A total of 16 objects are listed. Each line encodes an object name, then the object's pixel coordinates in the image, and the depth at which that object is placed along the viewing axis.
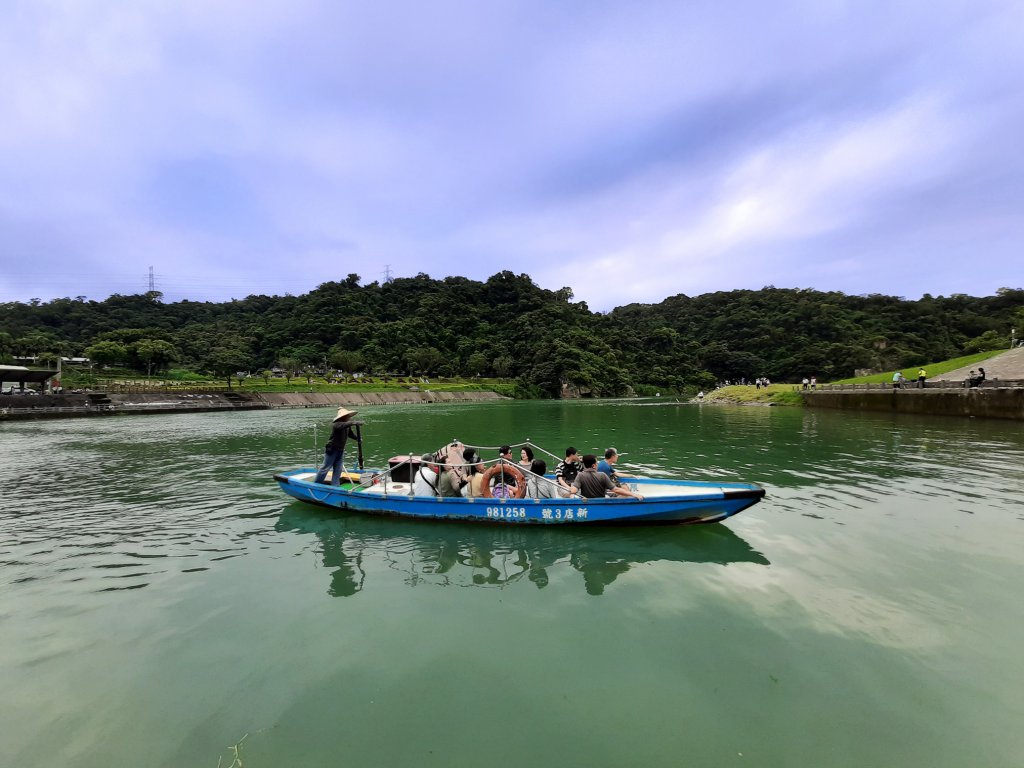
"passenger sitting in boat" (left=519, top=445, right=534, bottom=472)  11.73
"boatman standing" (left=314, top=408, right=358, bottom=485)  11.91
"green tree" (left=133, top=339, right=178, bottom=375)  85.81
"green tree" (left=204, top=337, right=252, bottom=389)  79.62
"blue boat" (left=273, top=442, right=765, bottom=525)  9.59
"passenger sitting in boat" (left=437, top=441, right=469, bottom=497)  10.99
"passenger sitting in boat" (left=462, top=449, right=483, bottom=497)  11.10
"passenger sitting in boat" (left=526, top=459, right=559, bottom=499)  10.45
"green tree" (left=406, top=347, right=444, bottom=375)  116.56
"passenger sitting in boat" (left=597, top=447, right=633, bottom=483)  10.85
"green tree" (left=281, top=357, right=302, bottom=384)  99.57
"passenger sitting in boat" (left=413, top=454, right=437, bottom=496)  11.09
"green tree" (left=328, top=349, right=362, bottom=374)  109.50
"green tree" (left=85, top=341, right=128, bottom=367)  81.94
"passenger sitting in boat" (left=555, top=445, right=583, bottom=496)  11.56
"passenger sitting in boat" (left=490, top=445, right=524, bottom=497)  10.73
